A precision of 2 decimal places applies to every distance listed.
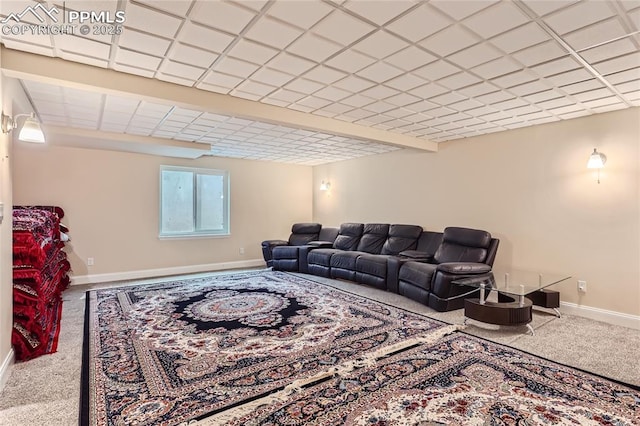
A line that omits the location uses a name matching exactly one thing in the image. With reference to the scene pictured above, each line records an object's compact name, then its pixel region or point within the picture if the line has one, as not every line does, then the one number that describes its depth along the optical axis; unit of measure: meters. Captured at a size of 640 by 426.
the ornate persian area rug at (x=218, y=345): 2.01
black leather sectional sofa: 3.93
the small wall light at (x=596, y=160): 3.52
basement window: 6.25
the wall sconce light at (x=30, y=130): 2.45
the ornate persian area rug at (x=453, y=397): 1.84
